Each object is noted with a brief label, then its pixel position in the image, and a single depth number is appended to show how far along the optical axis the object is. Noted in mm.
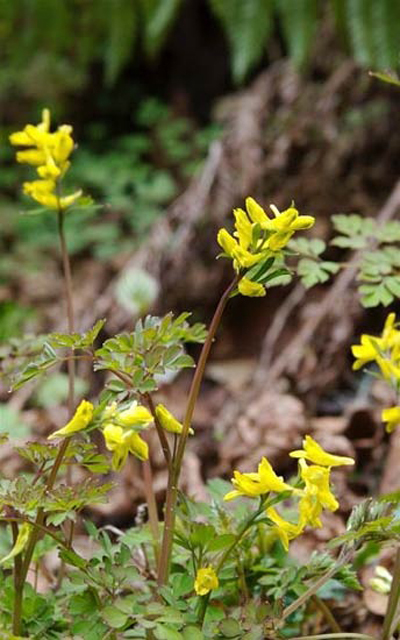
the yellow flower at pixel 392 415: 633
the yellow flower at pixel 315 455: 626
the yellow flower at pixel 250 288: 633
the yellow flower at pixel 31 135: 728
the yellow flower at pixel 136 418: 609
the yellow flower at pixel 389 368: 635
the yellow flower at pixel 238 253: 627
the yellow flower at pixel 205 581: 624
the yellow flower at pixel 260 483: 621
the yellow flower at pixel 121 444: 607
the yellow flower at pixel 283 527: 632
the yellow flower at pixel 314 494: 621
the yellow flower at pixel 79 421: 612
